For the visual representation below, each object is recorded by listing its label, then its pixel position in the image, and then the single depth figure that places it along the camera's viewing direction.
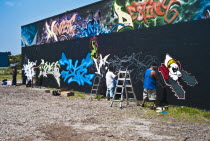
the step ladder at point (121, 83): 11.81
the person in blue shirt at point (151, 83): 9.56
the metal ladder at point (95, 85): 14.14
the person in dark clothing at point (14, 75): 21.06
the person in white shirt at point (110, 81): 11.73
